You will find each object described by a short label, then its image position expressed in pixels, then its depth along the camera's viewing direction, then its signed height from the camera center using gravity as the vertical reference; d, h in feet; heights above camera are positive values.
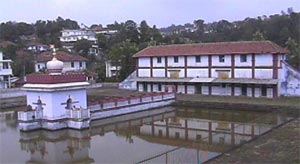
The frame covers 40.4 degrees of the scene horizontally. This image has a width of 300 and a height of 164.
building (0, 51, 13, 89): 140.87 -0.15
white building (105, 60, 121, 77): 157.10 +0.77
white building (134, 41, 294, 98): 99.25 +0.30
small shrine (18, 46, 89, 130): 69.00 -5.24
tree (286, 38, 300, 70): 121.31 +4.75
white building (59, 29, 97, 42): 310.24 +28.62
